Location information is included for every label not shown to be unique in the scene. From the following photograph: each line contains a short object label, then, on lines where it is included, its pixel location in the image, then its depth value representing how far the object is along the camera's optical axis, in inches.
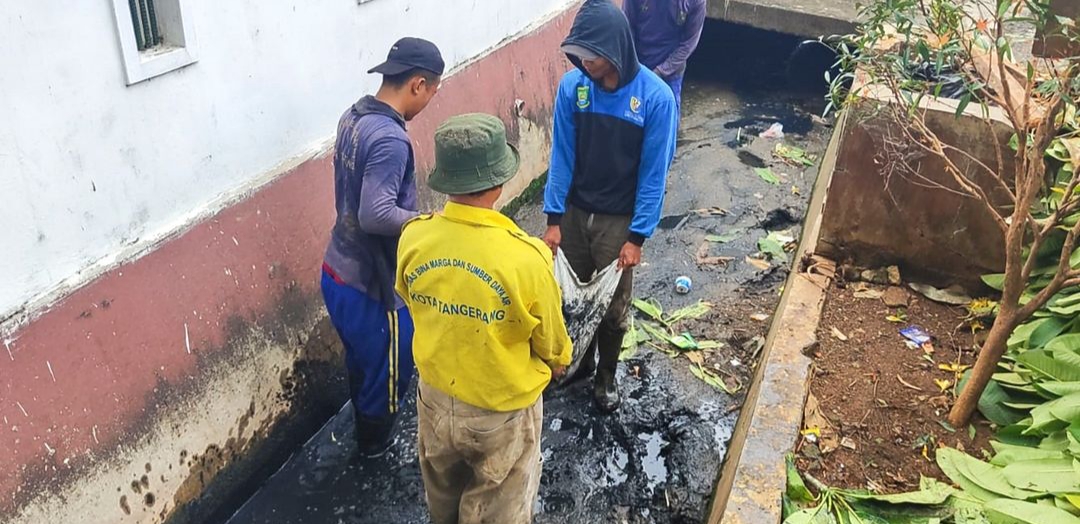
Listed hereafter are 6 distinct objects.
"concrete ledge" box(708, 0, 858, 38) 372.2
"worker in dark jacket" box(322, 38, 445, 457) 134.3
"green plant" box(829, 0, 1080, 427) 126.8
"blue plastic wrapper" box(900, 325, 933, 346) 174.7
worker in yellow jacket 104.6
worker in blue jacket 146.0
